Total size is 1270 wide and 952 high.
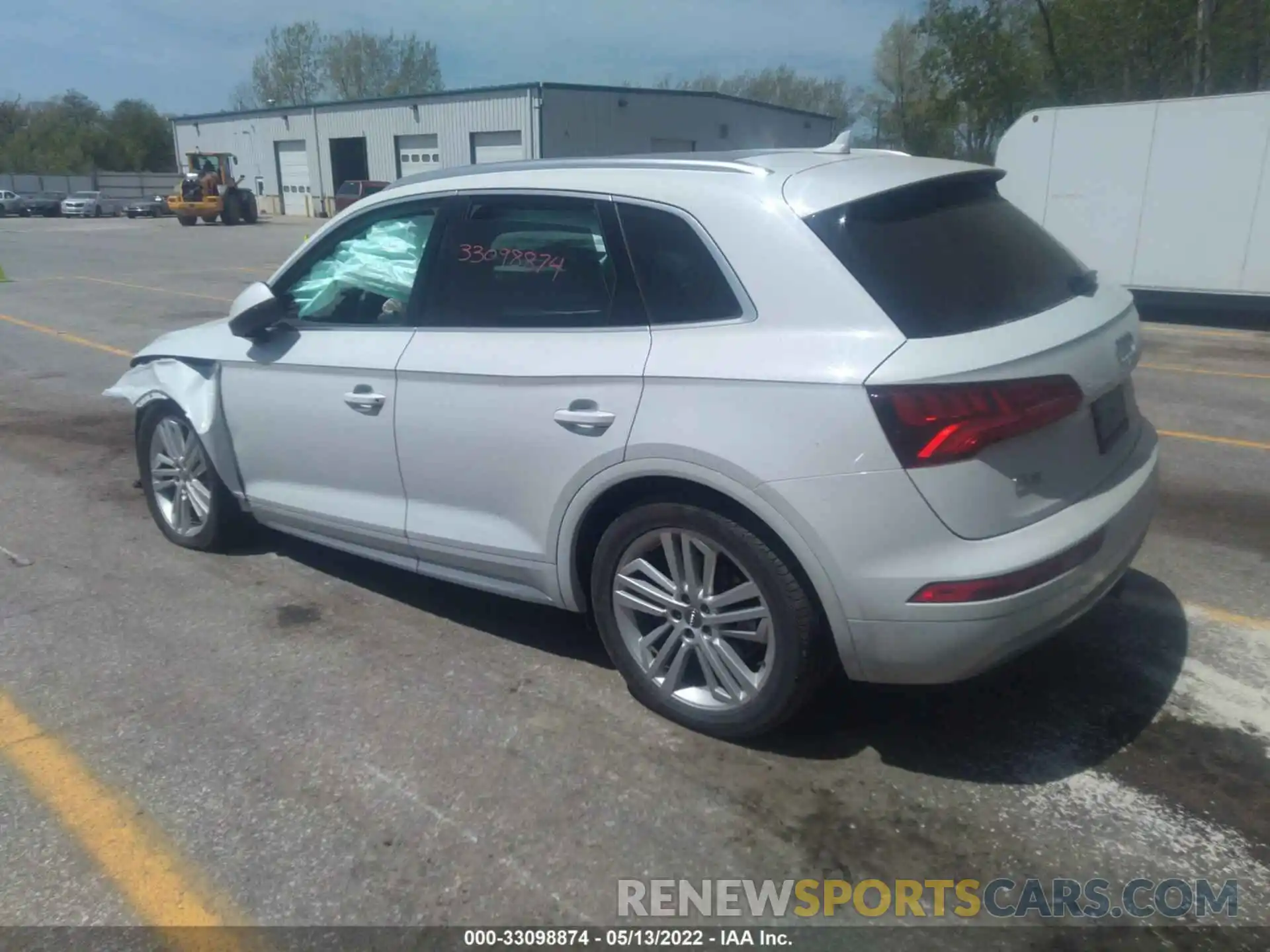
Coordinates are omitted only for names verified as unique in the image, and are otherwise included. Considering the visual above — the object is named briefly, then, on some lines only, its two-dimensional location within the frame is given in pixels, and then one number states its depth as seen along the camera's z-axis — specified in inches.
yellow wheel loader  1718.8
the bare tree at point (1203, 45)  1021.8
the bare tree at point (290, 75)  3383.4
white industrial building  1675.7
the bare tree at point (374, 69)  3385.8
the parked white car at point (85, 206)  2134.6
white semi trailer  513.3
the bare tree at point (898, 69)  2037.4
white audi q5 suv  112.2
